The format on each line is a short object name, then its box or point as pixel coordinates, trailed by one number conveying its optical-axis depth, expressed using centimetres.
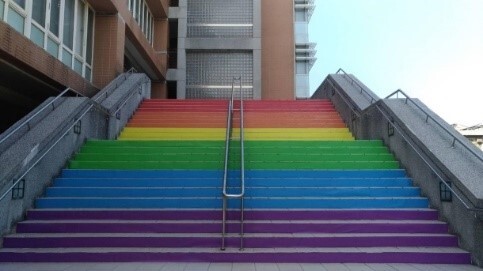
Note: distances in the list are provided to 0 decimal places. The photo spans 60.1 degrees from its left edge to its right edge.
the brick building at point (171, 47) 1038
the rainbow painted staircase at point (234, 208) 555
